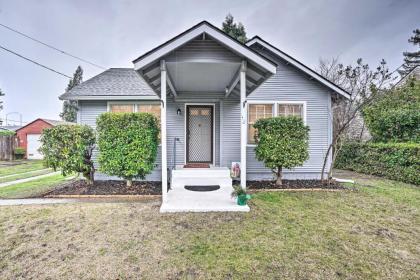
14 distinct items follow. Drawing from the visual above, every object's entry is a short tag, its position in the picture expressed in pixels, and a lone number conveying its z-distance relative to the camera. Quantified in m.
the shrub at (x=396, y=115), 9.34
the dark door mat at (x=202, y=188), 6.12
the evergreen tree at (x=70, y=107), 33.77
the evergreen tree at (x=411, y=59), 28.92
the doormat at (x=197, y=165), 7.15
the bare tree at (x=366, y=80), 11.15
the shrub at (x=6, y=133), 16.81
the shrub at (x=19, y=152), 17.82
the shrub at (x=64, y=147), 5.81
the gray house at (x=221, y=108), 7.49
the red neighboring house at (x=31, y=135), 19.06
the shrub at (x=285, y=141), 6.34
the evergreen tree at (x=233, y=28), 17.09
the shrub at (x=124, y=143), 5.82
